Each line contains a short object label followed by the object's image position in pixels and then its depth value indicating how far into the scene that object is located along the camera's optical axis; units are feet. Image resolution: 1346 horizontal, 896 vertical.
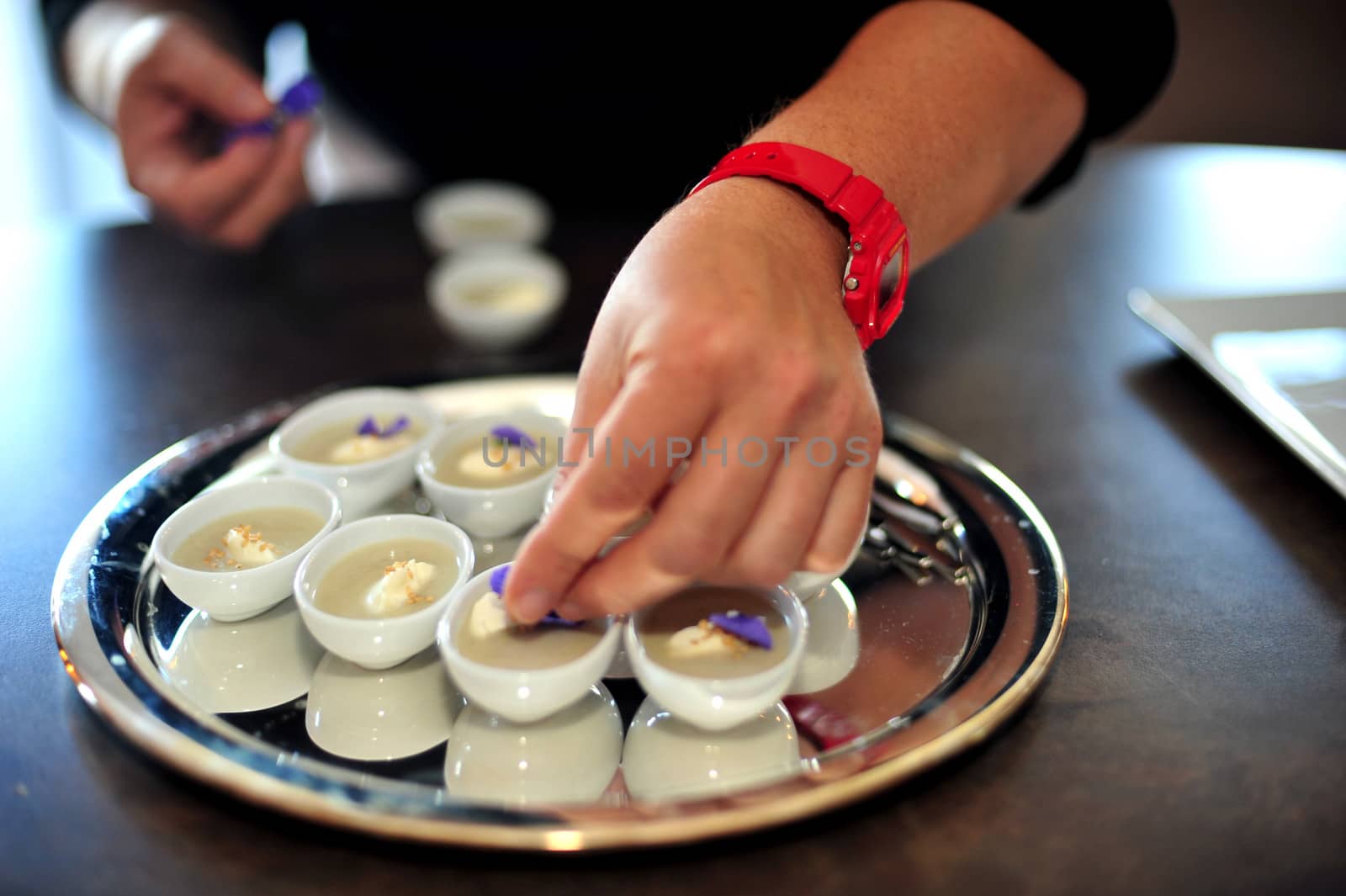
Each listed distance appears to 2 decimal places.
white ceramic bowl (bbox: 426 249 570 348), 4.54
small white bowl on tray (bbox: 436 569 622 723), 2.40
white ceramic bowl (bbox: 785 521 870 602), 2.77
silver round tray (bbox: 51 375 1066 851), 2.17
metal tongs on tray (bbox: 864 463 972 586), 3.21
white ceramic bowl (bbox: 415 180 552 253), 5.23
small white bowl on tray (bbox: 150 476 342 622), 2.82
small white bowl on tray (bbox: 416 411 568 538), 3.22
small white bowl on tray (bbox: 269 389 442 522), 3.39
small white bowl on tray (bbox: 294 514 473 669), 2.60
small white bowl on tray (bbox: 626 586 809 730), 2.40
